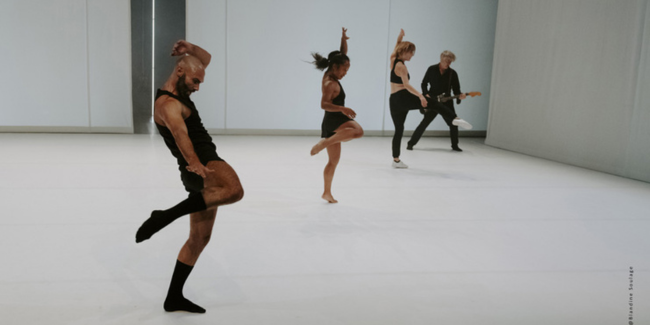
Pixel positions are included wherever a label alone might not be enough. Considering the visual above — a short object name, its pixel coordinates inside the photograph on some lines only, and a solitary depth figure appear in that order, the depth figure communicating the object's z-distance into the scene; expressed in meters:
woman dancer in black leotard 5.07
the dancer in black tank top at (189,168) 2.62
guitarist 8.81
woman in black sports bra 7.08
